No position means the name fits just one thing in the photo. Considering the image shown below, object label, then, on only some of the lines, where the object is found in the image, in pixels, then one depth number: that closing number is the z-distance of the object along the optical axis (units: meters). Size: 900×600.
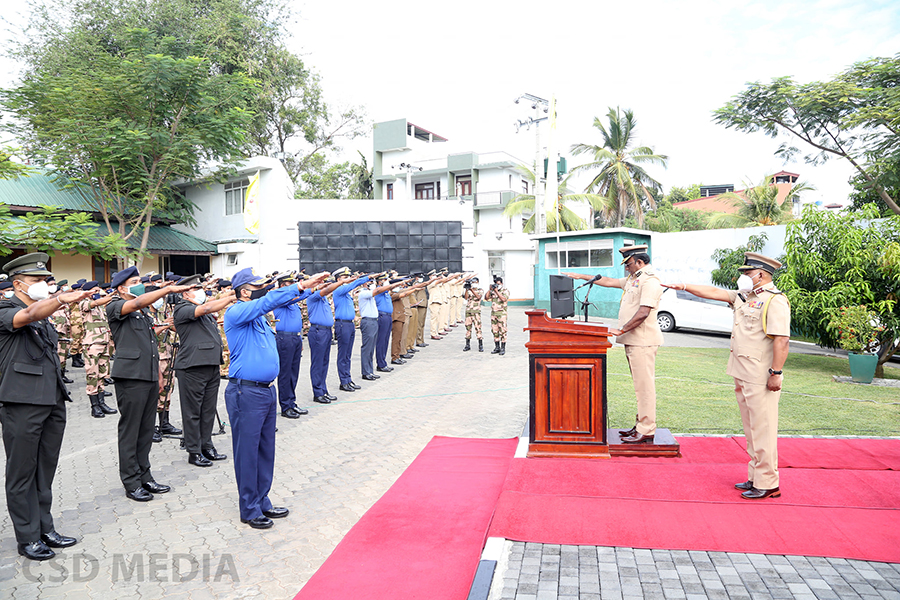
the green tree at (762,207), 28.72
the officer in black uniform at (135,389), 4.88
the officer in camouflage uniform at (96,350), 8.15
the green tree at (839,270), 10.03
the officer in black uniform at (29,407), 3.84
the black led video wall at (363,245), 22.97
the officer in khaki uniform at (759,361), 4.42
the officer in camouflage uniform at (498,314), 13.70
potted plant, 9.71
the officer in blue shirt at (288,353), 7.82
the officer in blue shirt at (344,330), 9.66
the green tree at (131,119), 16.31
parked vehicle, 16.91
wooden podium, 5.44
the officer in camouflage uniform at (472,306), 14.52
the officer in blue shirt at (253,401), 4.27
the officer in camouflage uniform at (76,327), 11.10
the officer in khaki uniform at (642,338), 5.46
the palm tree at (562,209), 30.42
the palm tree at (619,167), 31.03
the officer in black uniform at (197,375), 5.80
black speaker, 5.66
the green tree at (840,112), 15.15
